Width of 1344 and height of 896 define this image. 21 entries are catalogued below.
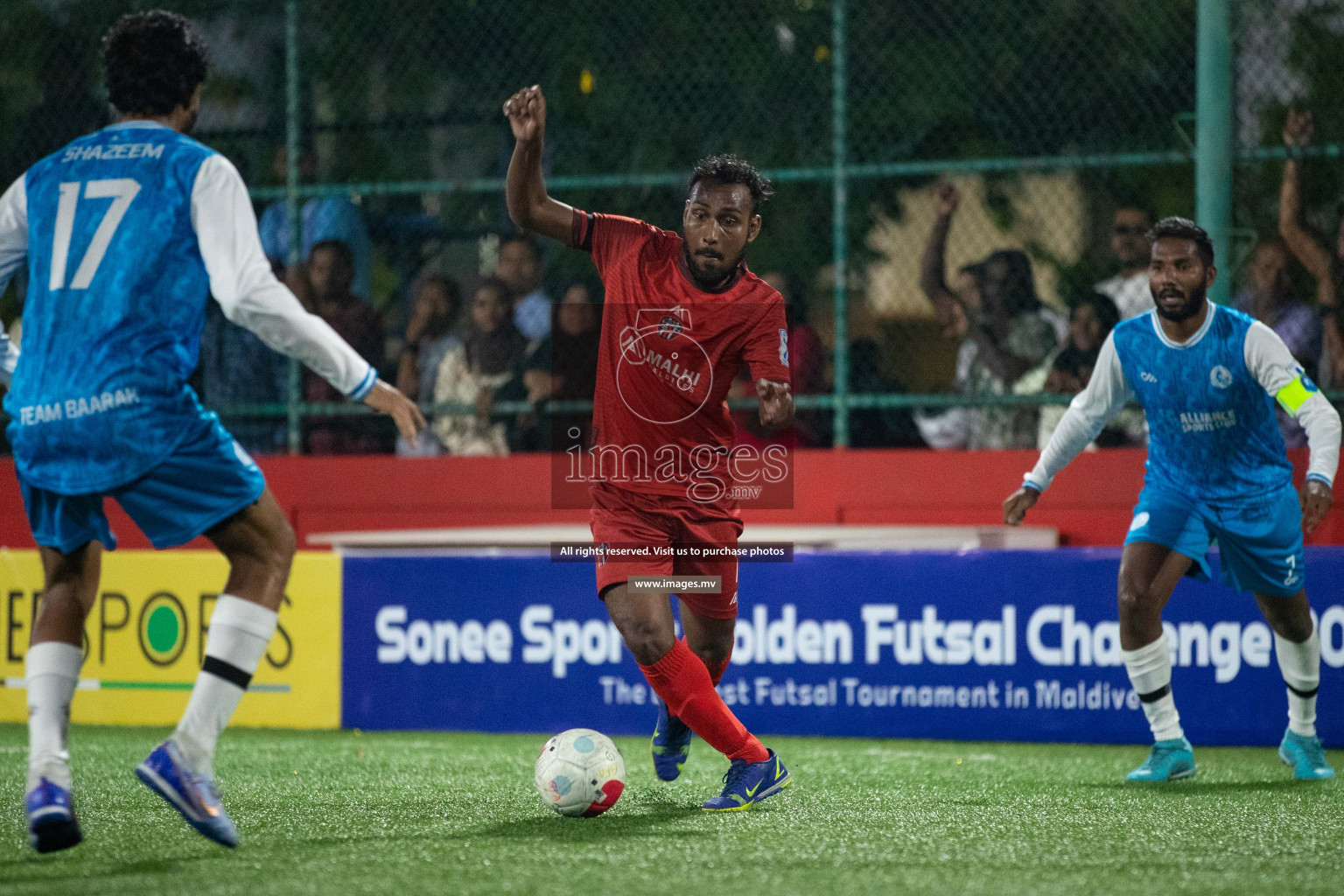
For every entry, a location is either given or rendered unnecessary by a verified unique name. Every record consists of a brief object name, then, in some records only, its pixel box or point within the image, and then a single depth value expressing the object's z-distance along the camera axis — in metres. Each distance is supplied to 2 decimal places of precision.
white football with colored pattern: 10.32
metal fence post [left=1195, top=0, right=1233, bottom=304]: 17.05
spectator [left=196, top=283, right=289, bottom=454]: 20.91
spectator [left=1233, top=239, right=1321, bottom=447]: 17.52
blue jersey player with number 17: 8.41
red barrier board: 18.73
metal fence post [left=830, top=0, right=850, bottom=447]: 19.27
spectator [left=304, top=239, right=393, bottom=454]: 20.75
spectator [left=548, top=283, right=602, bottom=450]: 20.05
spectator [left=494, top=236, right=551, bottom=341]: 20.30
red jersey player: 10.71
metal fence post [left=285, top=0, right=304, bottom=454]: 20.89
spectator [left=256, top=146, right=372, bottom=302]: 20.84
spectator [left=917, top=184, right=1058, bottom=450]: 18.77
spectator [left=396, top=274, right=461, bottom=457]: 20.64
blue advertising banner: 15.51
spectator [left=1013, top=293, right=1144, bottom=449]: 18.39
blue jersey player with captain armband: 12.74
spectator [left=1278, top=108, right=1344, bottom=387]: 17.39
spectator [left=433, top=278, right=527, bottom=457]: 20.28
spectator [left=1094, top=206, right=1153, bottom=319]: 18.30
